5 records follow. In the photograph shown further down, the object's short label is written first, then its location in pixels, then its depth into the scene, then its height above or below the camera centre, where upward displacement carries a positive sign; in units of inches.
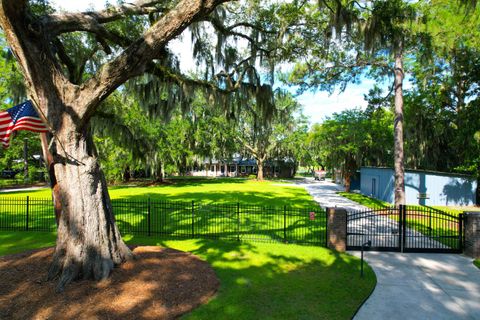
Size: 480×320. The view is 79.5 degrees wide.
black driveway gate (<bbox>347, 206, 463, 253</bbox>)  374.3 -110.0
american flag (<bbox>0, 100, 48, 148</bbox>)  256.5 +39.5
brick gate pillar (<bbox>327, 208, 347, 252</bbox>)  371.9 -83.6
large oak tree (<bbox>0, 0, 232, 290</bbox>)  234.7 +47.2
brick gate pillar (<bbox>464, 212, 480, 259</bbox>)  351.9 -86.6
